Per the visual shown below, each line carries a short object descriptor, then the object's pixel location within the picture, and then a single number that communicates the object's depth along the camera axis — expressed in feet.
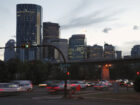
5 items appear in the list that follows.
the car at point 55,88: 118.52
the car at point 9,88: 105.29
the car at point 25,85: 131.38
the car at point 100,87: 154.30
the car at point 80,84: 158.61
